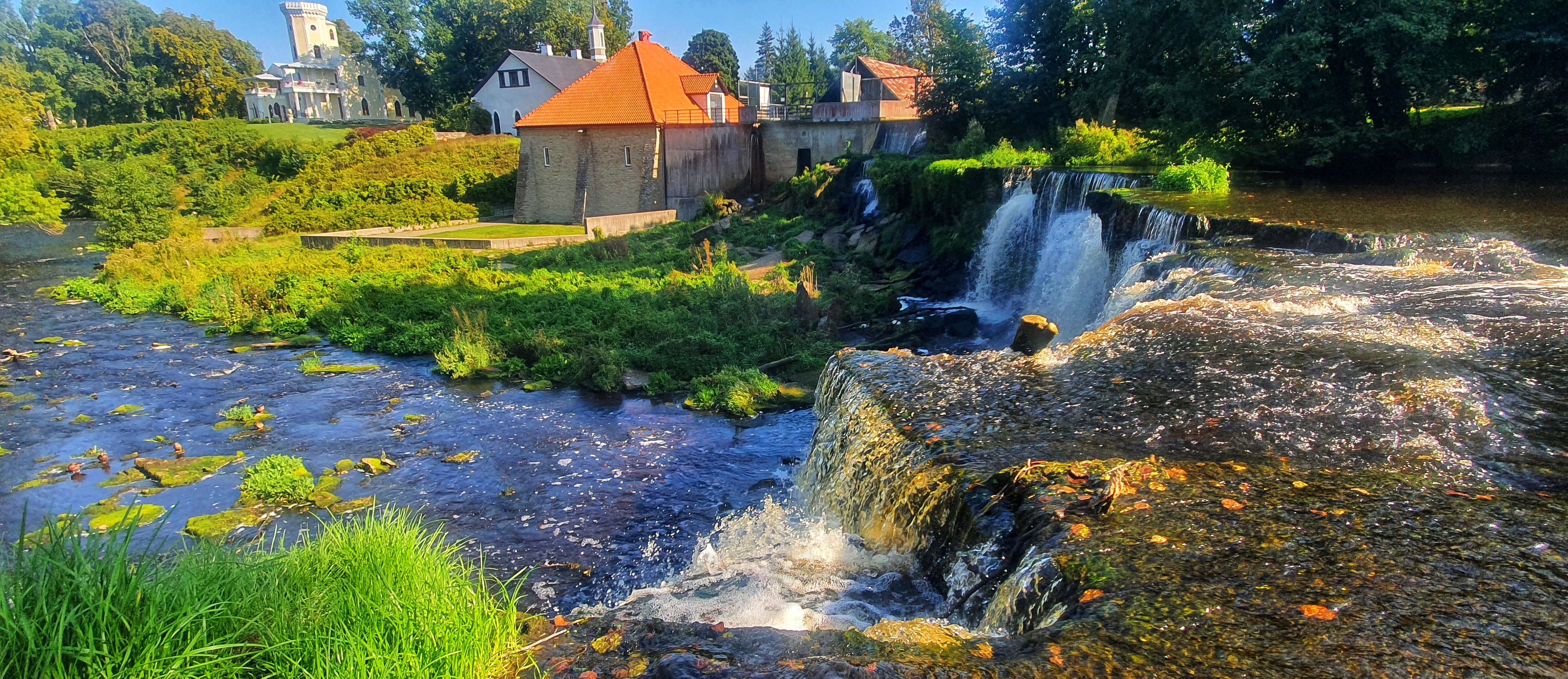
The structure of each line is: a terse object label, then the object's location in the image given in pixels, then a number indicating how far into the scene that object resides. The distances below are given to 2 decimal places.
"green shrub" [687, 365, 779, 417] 12.55
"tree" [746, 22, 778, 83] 72.06
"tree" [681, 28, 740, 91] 71.31
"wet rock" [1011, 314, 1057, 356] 9.62
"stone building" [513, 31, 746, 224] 31.66
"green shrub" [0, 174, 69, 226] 30.55
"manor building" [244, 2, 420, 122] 67.12
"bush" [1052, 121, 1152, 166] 20.84
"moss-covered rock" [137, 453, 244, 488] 10.10
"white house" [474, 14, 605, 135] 46.16
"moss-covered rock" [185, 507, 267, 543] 8.53
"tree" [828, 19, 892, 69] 68.88
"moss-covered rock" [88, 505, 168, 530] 8.59
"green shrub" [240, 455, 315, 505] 9.48
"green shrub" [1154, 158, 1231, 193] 14.82
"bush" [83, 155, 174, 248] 29.22
